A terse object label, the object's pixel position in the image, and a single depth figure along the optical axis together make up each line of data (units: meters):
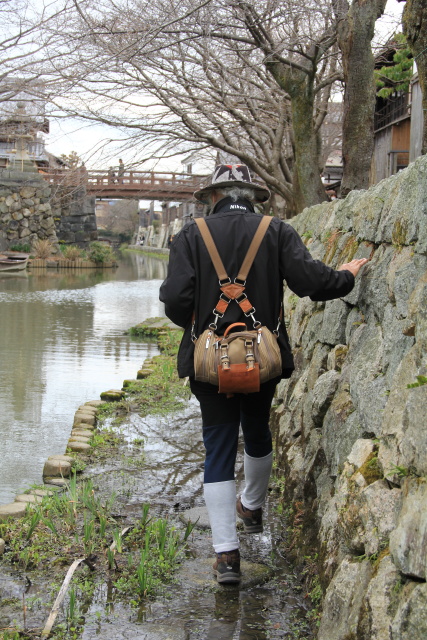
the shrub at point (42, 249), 34.56
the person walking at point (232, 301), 3.53
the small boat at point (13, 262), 28.97
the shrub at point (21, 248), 35.84
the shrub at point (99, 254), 35.81
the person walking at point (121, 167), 13.17
